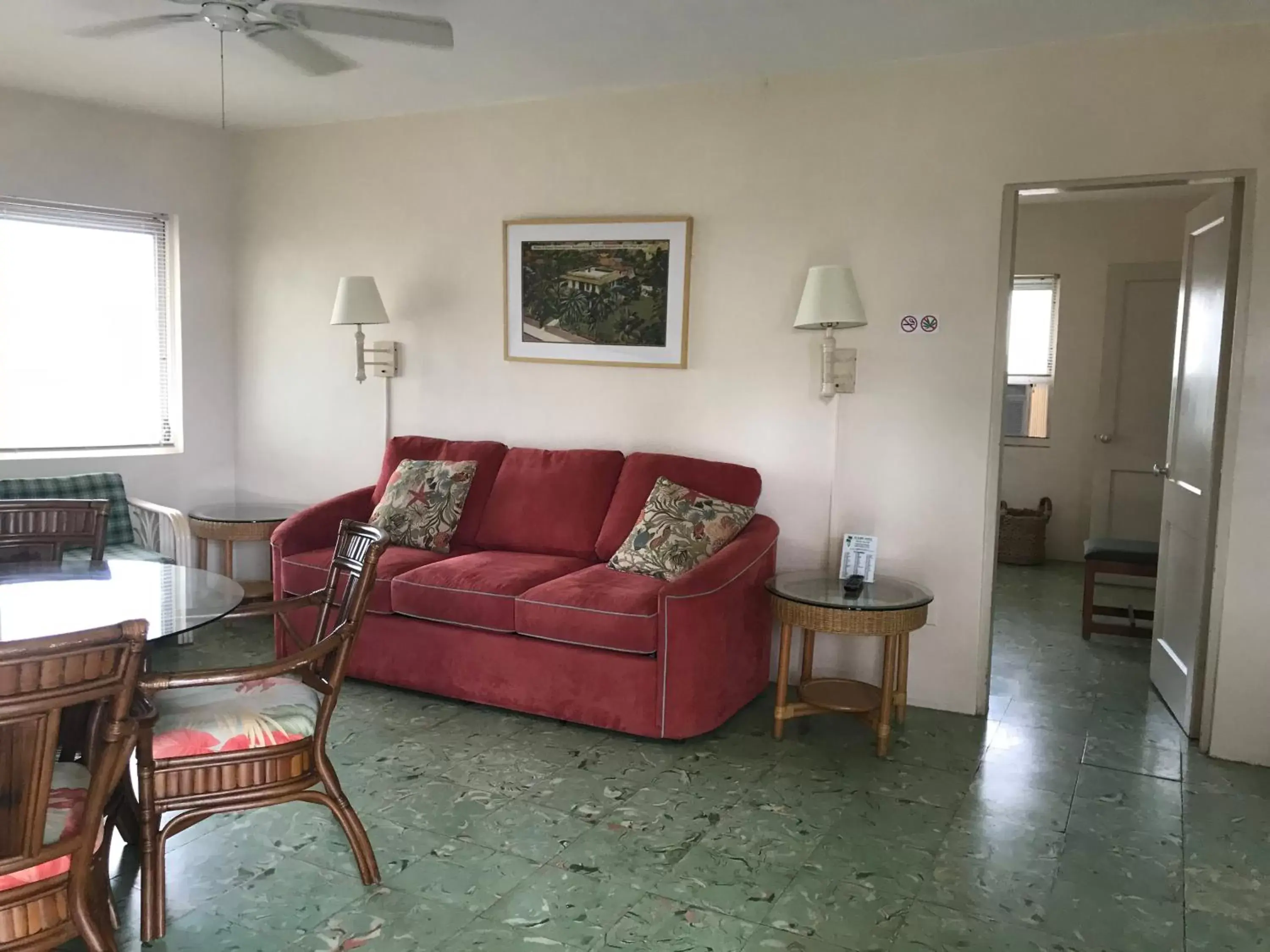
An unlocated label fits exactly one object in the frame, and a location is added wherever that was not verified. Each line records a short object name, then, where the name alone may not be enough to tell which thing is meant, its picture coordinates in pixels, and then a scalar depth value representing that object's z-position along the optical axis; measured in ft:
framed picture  13.91
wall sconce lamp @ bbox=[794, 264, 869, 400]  12.01
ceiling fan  9.25
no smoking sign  12.42
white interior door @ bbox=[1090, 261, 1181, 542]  20.71
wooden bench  15.55
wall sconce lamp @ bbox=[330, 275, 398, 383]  14.96
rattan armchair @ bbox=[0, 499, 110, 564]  10.03
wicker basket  21.66
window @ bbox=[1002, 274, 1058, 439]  22.36
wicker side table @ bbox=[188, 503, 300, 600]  15.83
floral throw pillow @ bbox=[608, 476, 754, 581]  12.05
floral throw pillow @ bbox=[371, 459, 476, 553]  13.82
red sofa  11.04
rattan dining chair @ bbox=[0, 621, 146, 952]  4.91
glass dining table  7.30
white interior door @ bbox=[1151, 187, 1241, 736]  11.28
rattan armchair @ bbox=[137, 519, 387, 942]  7.22
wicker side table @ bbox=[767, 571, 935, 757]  10.93
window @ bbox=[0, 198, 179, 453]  15.26
